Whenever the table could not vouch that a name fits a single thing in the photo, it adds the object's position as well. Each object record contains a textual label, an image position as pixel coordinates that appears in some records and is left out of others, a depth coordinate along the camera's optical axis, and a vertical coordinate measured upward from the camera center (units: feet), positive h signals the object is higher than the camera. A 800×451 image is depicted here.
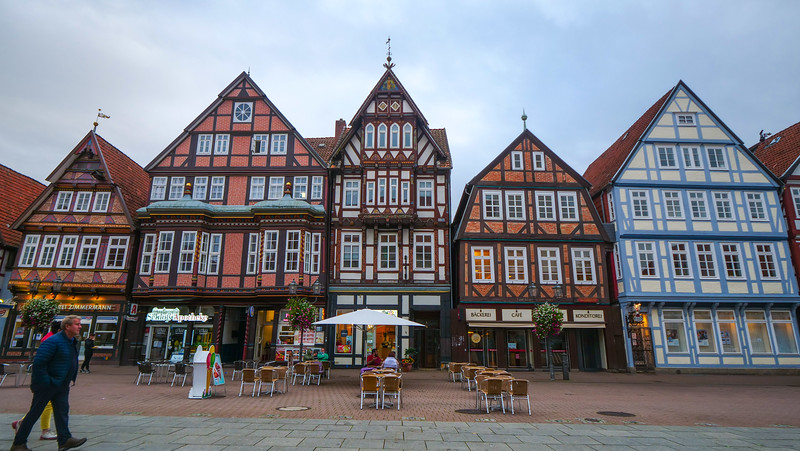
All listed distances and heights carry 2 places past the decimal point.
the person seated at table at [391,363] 49.44 -2.39
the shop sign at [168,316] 79.15 +4.06
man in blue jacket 21.43 -1.88
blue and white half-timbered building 77.41 +16.60
